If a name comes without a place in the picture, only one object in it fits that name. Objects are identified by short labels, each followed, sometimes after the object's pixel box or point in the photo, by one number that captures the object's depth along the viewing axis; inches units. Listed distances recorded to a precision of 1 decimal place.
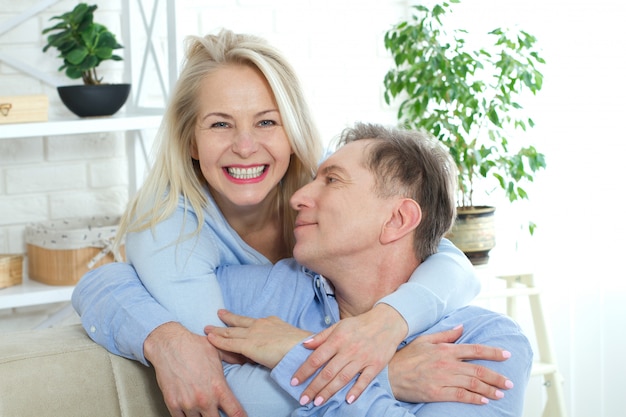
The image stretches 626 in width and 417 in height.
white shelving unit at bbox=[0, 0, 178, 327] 97.6
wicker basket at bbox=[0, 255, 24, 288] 101.4
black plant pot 99.0
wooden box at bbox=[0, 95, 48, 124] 94.9
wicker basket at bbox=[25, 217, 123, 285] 100.6
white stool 101.7
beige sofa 62.6
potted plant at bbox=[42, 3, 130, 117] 99.0
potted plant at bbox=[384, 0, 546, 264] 101.1
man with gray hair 59.6
